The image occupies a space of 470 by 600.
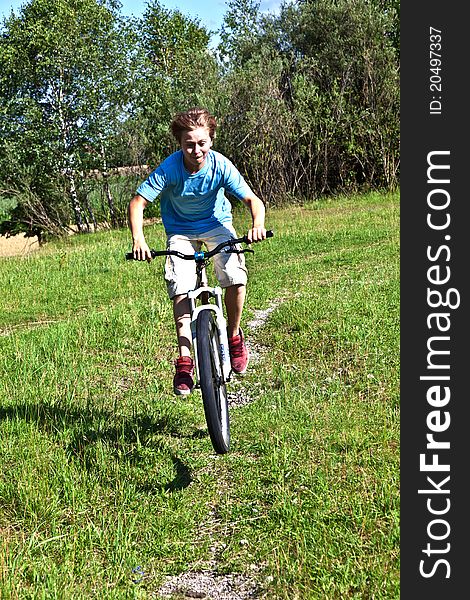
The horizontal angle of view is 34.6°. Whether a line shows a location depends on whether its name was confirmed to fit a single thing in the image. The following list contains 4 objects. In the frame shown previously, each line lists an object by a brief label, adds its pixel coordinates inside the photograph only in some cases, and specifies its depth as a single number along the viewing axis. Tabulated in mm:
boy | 4820
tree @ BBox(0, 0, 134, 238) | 23797
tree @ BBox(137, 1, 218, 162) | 23297
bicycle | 4387
